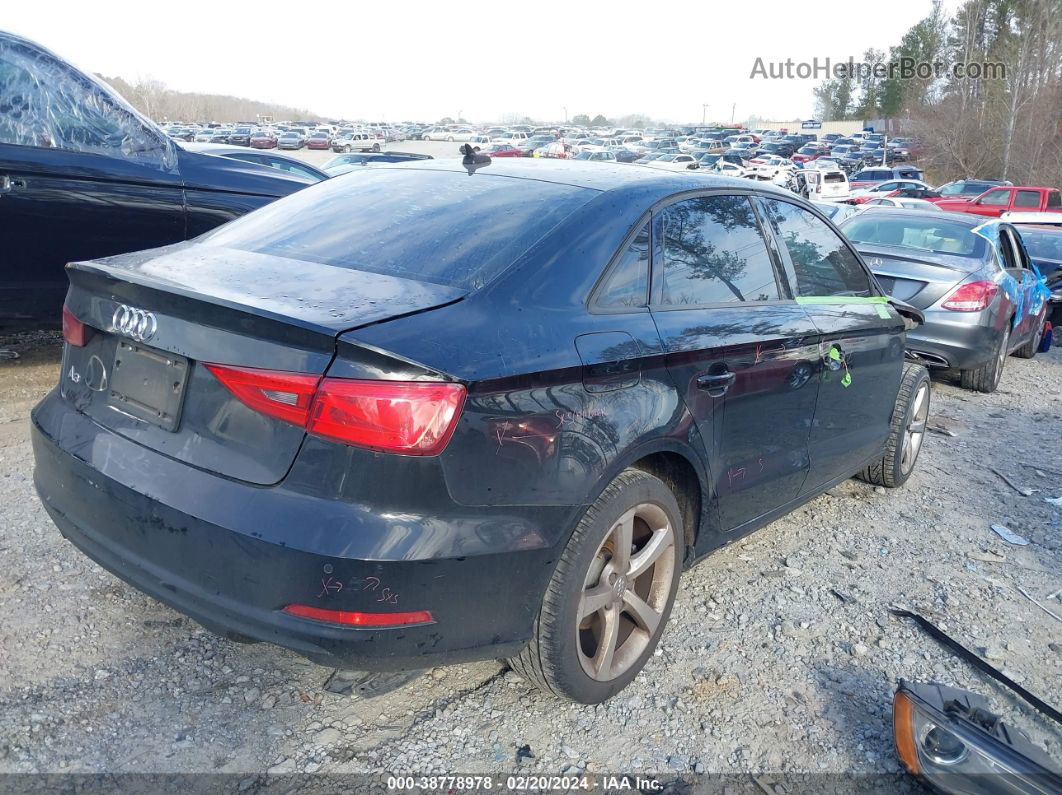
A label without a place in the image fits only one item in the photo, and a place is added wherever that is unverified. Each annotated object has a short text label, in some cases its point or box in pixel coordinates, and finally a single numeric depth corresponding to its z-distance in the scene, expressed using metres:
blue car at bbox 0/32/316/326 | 4.75
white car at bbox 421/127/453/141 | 71.94
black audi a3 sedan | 2.07
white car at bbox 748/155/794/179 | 33.28
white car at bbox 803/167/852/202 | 29.61
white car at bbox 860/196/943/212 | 19.05
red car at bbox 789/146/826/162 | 54.38
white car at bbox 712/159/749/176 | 36.76
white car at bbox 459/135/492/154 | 59.41
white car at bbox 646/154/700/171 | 41.38
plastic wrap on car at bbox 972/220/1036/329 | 7.51
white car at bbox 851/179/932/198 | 29.22
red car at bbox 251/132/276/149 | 50.06
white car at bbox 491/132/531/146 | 59.72
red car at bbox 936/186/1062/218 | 23.67
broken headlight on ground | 2.18
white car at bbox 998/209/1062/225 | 18.22
